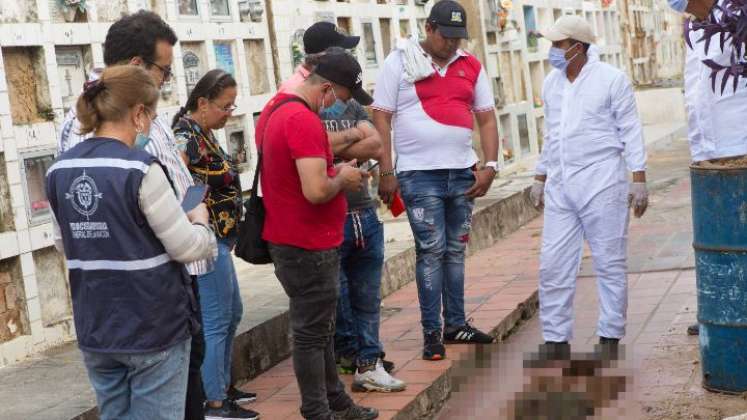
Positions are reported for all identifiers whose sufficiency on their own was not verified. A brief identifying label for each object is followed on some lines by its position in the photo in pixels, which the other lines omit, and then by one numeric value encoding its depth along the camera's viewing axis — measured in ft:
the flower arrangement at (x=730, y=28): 14.37
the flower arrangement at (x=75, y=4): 20.86
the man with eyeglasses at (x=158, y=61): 13.35
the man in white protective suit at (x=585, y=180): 19.16
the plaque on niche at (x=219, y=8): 26.30
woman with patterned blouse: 15.96
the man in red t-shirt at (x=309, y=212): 14.92
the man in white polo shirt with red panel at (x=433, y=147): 20.02
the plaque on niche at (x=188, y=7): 25.10
